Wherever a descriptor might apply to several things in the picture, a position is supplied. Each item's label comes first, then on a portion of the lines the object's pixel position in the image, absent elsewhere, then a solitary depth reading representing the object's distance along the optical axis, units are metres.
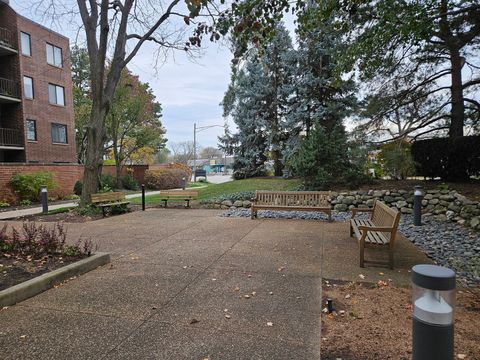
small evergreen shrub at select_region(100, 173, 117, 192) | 22.39
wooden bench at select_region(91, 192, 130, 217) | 10.66
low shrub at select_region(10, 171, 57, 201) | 15.05
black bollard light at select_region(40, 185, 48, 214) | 11.61
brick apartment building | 19.53
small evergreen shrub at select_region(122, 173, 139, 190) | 24.72
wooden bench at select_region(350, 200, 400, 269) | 4.79
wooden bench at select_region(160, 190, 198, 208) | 12.48
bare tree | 11.20
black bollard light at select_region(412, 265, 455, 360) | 1.72
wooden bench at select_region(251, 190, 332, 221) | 9.24
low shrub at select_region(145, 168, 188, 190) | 25.67
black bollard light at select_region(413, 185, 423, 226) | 8.06
